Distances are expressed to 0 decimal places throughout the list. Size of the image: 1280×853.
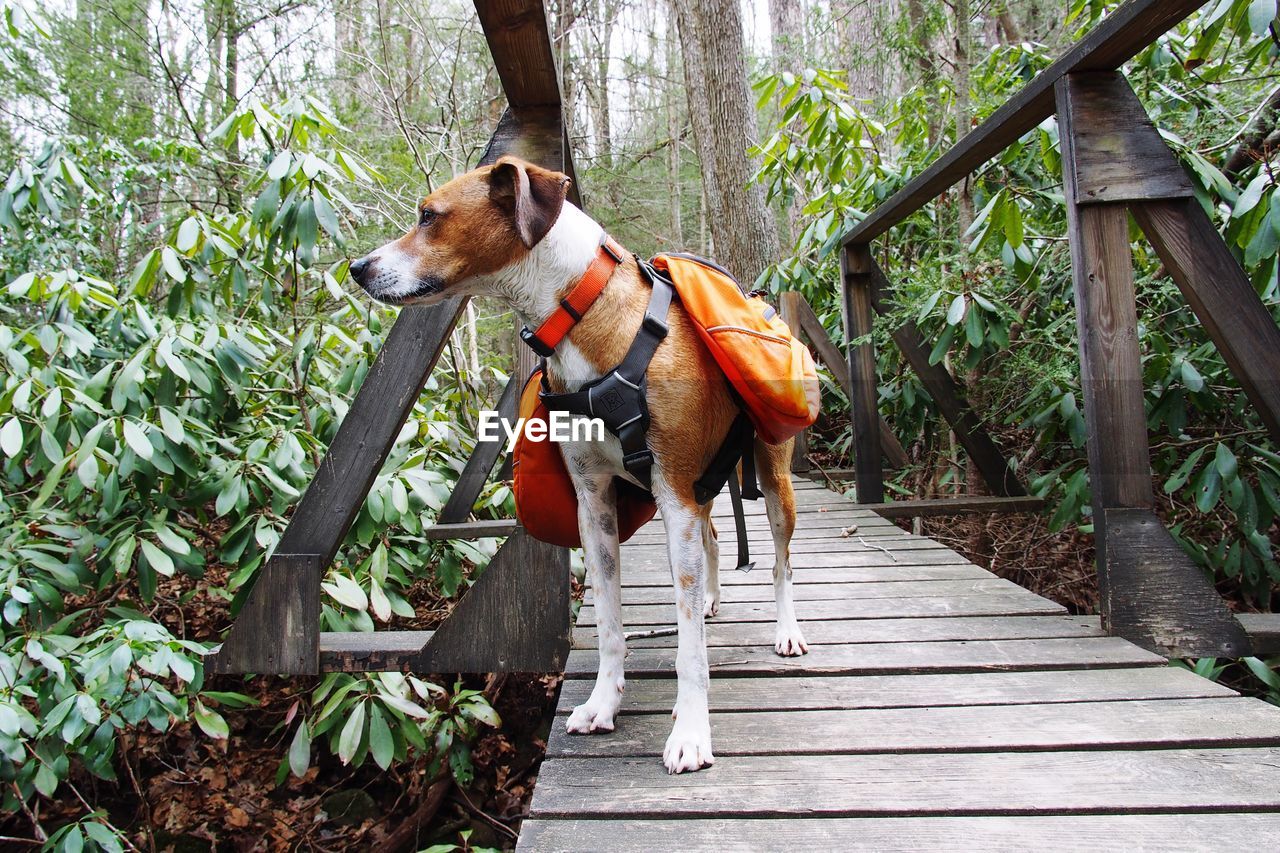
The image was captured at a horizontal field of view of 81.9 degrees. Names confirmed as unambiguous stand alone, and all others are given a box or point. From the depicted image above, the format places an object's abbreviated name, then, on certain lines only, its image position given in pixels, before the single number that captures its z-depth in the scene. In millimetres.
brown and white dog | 1662
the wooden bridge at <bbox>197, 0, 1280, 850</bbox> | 1341
